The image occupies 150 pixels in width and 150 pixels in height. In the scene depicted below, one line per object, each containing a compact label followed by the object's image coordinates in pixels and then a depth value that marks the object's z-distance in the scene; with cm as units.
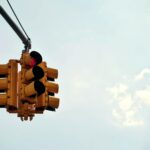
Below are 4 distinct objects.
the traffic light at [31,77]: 1042
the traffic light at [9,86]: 1064
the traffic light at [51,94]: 1122
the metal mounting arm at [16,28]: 1227
